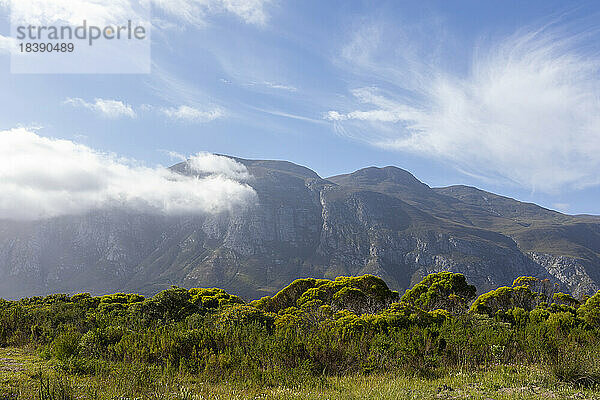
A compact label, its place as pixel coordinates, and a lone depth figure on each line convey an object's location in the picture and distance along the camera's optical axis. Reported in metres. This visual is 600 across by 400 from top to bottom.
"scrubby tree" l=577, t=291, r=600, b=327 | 19.73
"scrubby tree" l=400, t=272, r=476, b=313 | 26.34
